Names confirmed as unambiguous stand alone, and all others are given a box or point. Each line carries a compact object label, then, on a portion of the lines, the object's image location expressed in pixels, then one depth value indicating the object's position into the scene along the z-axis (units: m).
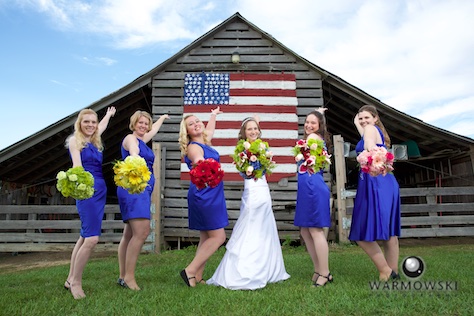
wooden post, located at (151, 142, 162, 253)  8.54
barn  8.94
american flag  9.11
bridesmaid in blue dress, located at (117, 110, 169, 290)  3.97
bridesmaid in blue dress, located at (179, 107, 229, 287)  4.09
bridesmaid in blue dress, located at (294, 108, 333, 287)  3.99
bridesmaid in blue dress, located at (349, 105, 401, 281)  3.88
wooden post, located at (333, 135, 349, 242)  8.52
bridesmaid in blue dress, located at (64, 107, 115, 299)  3.78
